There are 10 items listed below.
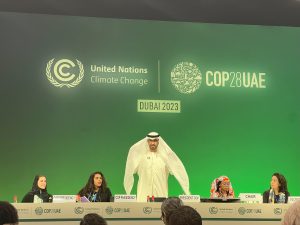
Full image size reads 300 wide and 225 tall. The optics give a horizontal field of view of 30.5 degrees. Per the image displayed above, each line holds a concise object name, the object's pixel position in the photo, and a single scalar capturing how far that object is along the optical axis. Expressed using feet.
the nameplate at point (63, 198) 19.03
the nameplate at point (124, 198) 19.20
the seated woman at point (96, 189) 22.50
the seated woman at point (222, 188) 23.08
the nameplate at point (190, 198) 19.40
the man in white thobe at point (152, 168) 27.48
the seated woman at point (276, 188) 23.45
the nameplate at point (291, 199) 20.43
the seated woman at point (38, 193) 22.43
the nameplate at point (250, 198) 20.53
